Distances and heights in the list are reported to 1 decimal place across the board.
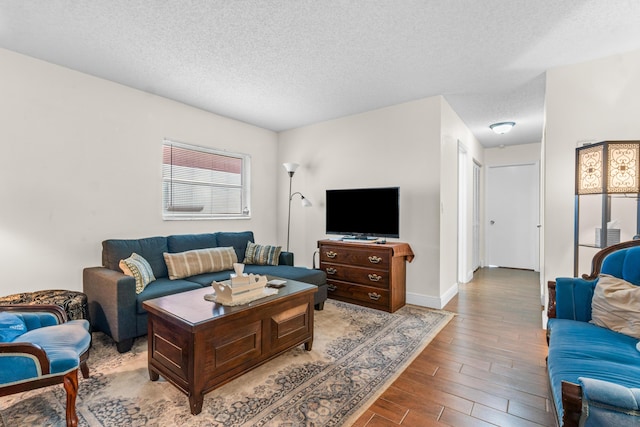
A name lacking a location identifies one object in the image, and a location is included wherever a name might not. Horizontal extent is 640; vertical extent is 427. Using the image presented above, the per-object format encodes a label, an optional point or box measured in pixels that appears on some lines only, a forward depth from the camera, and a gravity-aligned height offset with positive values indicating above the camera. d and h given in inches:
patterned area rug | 65.7 -44.1
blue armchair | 56.9 -28.4
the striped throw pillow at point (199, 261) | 123.5 -20.7
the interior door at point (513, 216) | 234.8 +0.5
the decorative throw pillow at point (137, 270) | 103.3 -20.1
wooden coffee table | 67.3 -30.7
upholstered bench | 91.7 -27.0
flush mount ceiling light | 173.3 +51.6
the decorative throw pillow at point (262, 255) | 150.4 -20.4
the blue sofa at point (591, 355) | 34.6 -24.4
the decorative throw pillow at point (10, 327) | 66.1 -26.0
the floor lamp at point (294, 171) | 174.2 +25.2
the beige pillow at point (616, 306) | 66.9 -20.2
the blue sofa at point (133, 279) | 95.6 -25.5
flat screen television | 145.5 +1.5
